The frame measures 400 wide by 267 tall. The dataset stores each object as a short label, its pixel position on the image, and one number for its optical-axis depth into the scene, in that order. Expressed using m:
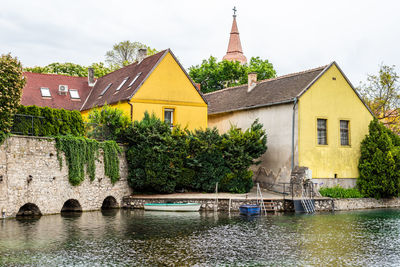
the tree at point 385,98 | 40.62
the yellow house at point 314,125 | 31.56
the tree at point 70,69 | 53.80
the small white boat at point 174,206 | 26.69
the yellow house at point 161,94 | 32.41
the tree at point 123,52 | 57.09
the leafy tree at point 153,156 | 29.12
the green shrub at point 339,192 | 31.07
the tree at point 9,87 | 21.75
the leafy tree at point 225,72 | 52.03
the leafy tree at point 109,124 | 29.30
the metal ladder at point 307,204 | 28.08
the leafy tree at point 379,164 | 31.70
